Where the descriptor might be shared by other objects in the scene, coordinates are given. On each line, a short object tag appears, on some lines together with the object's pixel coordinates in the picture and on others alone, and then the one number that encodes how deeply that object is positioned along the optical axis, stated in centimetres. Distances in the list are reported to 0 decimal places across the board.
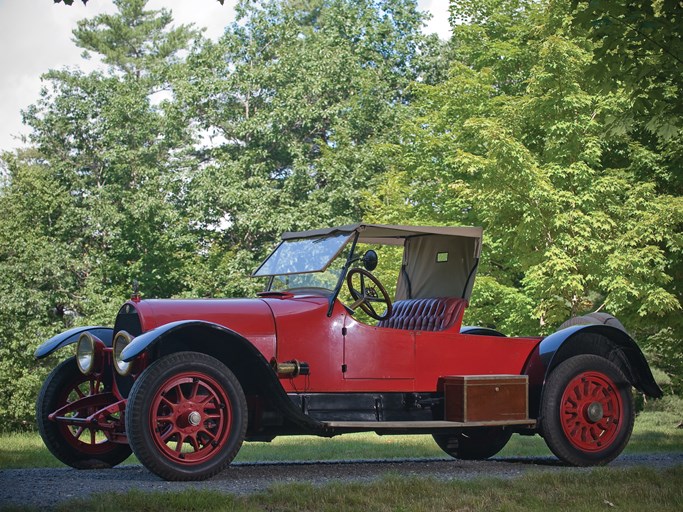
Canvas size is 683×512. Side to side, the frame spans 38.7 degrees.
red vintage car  754
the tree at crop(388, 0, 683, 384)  1992
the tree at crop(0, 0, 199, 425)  3052
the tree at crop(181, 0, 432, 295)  3150
